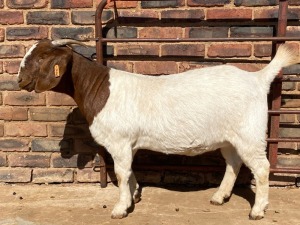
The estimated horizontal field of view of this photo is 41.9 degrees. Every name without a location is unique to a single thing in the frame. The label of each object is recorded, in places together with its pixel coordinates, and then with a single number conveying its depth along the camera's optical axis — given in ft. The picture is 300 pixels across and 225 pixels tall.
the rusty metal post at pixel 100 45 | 11.41
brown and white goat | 10.07
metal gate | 11.16
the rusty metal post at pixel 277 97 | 11.11
